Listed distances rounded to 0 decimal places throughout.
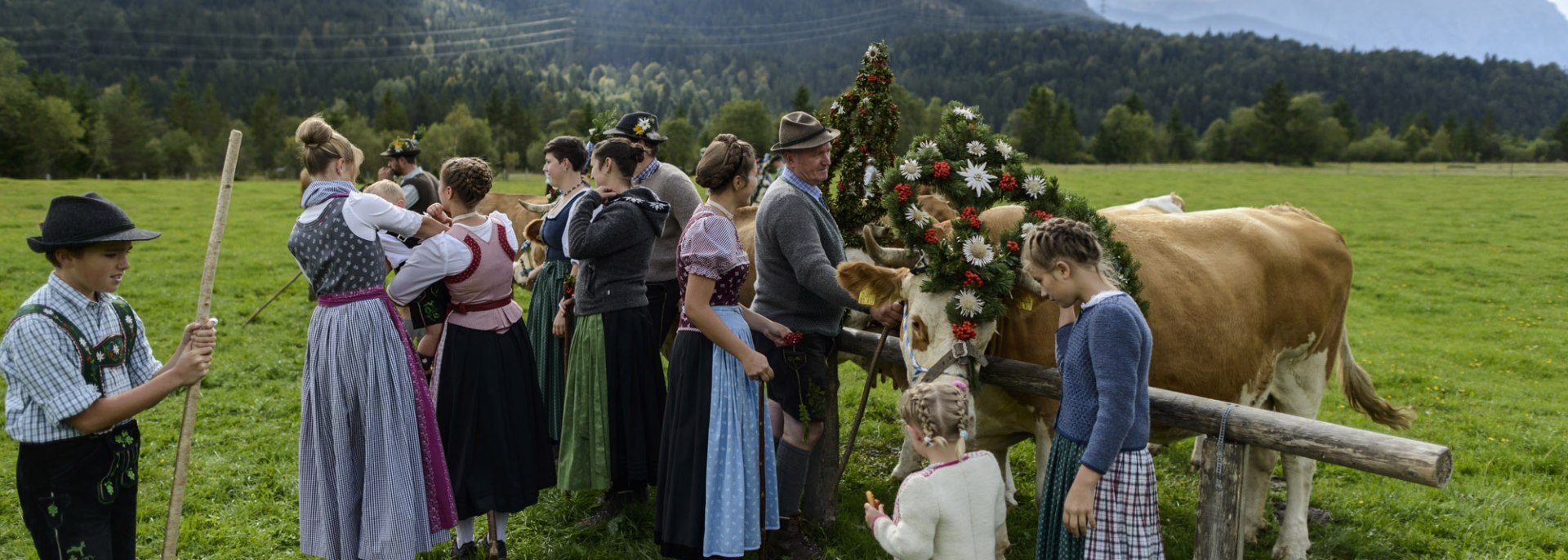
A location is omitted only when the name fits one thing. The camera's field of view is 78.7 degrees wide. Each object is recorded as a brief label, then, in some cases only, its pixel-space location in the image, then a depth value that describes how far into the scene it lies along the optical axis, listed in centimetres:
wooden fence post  397
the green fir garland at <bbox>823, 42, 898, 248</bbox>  559
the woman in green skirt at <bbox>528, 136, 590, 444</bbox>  577
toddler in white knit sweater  325
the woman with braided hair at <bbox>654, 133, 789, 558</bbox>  441
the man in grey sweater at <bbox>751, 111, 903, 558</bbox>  460
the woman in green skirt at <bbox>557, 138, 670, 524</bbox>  509
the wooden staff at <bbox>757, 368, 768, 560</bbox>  457
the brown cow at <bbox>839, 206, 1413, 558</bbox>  490
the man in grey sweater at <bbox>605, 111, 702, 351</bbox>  609
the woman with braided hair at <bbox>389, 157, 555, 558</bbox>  492
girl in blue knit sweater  325
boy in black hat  340
